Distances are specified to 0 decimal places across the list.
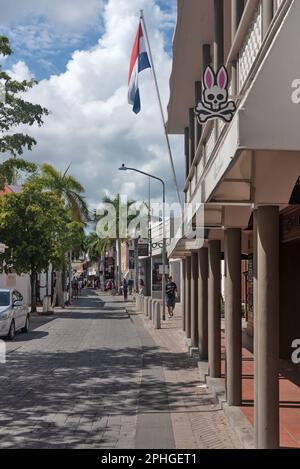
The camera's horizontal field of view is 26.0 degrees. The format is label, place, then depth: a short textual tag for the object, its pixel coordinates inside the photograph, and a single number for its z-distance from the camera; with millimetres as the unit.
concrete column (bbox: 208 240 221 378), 11078
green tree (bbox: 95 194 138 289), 66762
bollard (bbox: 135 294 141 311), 36750
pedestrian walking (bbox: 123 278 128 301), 50656
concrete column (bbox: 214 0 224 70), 10117
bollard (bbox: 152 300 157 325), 23891
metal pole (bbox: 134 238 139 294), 45803
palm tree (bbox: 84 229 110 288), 78950
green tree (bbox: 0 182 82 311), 30359
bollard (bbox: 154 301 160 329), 23230
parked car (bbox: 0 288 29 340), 18250
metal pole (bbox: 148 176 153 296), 41731
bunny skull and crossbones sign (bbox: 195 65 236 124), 6867
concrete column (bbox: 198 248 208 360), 13477
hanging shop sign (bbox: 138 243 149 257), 45066
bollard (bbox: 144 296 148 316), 30736
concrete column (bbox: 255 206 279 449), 5992
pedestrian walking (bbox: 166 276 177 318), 29775
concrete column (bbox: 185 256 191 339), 18812
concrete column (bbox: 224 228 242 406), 8805
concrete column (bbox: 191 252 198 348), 15789
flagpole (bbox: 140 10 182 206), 14912
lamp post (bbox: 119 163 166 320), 29541
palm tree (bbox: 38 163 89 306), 41156
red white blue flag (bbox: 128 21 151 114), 14625
